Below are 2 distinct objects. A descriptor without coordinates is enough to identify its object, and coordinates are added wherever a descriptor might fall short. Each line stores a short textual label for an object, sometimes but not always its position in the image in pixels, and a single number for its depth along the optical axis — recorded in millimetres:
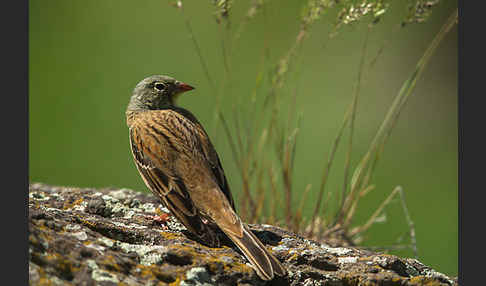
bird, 6359
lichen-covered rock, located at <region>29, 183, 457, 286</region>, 5102
